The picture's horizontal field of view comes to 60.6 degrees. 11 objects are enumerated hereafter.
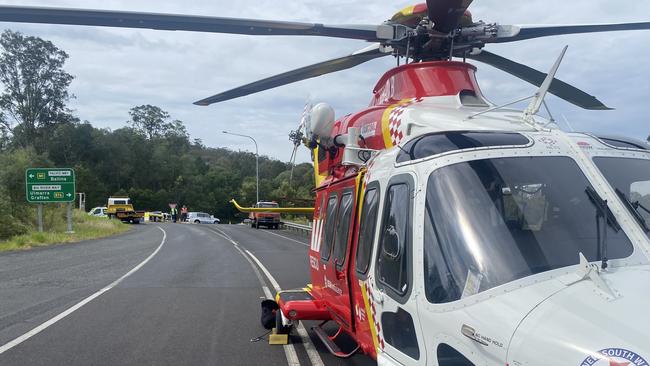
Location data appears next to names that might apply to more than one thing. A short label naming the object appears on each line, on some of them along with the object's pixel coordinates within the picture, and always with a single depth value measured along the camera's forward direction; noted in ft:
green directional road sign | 91.40
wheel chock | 23.20
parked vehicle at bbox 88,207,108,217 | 192.54
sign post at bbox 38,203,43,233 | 91.40
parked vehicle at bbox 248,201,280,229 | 134.82
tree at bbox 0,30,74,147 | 217.77
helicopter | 8.59
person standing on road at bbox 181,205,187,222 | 221.89
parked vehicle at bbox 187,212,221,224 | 200.34
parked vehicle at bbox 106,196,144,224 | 174.03
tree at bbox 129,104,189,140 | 368.27
